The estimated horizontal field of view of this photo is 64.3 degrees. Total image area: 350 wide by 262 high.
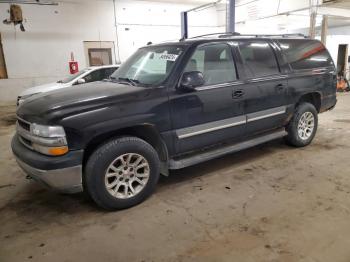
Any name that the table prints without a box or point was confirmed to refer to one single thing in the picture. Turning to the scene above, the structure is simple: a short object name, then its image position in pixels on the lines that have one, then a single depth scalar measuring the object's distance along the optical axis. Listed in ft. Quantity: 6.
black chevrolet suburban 8.24
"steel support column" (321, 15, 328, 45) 32.72
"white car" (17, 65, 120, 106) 25.09
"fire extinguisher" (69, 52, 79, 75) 37.48
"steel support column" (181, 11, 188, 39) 39.86
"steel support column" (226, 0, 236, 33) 27.66
